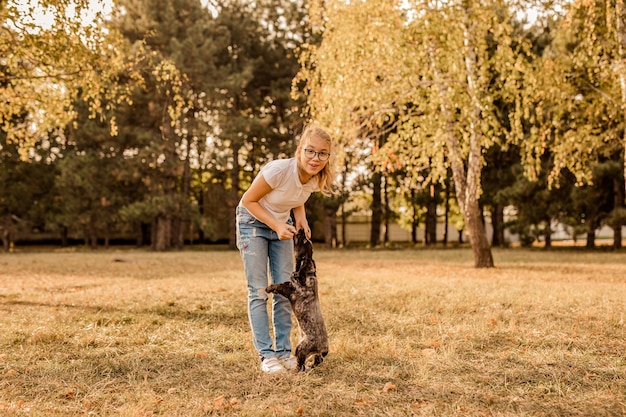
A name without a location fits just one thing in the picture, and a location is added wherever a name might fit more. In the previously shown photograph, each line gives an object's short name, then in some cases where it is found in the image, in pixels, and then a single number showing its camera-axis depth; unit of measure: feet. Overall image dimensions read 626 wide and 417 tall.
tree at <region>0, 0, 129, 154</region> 28.35
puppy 13.79
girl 13.65
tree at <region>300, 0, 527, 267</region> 37.78
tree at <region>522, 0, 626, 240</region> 35.67
